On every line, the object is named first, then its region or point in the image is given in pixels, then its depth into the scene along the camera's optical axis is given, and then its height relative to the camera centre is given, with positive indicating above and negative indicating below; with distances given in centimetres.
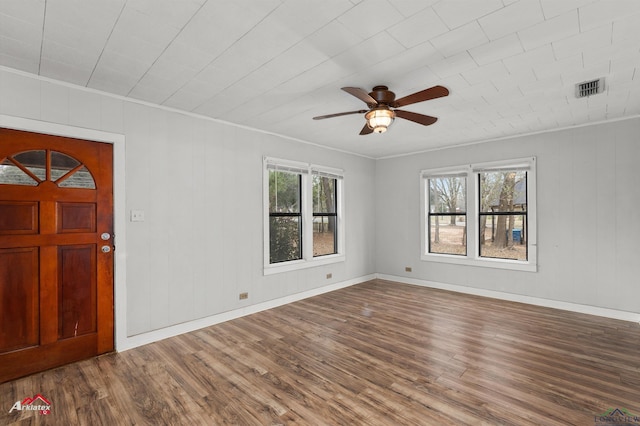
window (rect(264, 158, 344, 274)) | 467 -2
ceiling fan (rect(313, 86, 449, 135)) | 253 +96
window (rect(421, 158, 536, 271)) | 480 -3
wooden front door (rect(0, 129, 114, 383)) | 259 -32
